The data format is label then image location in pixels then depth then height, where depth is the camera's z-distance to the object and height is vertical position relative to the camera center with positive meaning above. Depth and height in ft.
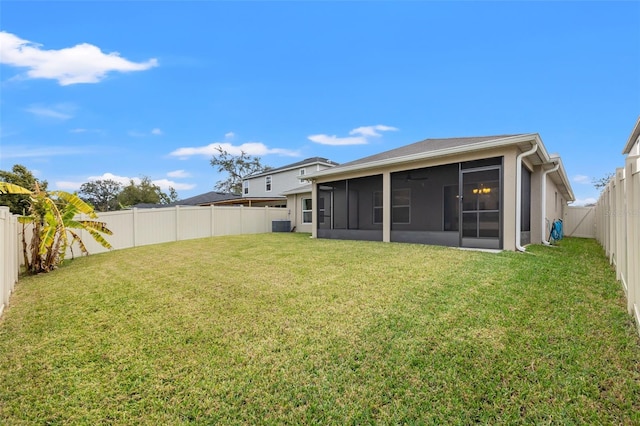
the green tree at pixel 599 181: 104.97 +9.00
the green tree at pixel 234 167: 127.13 +18.43
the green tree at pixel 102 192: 157.69 +10.38
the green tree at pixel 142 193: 139.74 +8.56
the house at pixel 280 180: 76.71 +8.68
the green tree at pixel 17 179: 64.49 +7.25
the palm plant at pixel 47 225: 25.85 -1.16
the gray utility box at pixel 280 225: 58.44 -2.87
